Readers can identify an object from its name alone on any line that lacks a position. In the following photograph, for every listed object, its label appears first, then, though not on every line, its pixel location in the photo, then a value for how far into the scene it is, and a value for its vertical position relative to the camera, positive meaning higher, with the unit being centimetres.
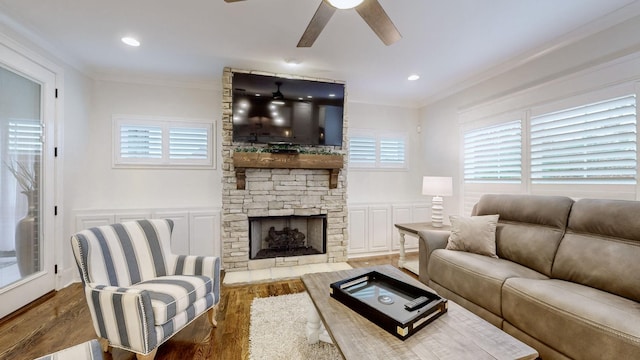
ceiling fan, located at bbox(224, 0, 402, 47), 154 +108
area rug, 182 -124
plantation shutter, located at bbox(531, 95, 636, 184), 219 +34
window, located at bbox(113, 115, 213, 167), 355 +53
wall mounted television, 329 +92
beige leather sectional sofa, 142 -74
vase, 252 -64
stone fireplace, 339 -29
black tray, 128 -73
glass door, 237 -2
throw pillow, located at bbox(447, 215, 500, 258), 249 -56
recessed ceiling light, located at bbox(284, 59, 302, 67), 312 +145
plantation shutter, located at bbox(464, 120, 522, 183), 309 +34
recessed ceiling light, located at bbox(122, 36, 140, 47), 263 +144
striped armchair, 162 -79
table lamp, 355 -16
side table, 328 -65
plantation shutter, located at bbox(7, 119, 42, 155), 245 +42
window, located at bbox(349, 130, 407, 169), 449 +53
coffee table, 113 -77
